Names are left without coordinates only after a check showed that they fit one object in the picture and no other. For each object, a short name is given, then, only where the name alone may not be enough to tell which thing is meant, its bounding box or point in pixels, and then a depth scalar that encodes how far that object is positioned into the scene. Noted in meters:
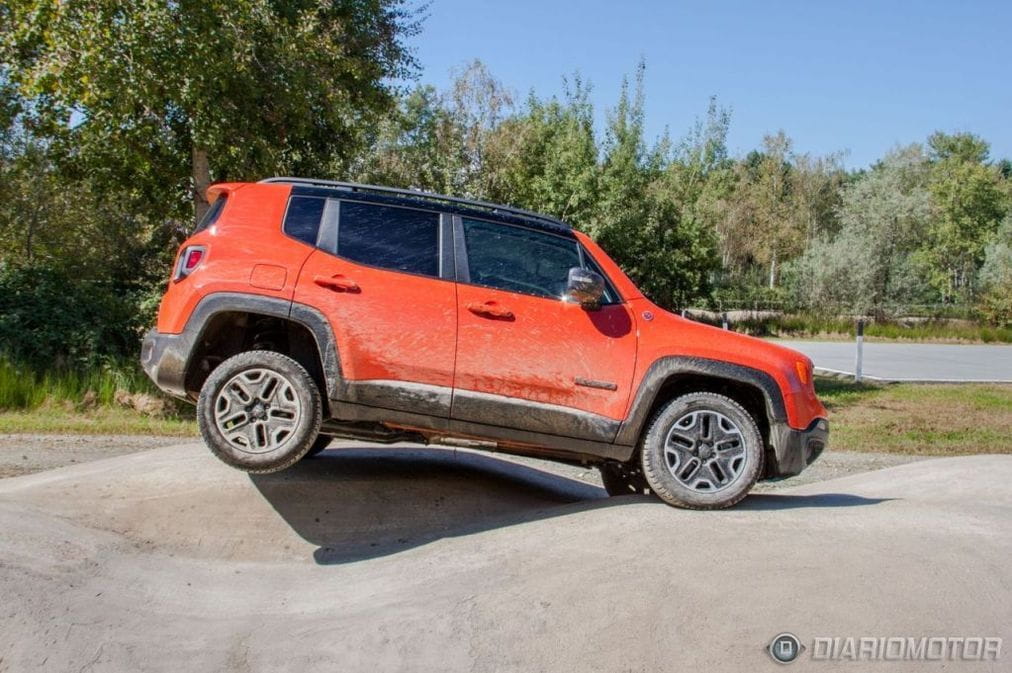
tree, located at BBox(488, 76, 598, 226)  18.25
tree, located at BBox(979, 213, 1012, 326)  43.62
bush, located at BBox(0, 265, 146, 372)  13.88
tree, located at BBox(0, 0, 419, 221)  11.90
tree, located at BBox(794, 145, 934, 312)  45.41
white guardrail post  19.83
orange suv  5.55
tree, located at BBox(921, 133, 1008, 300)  68.88
